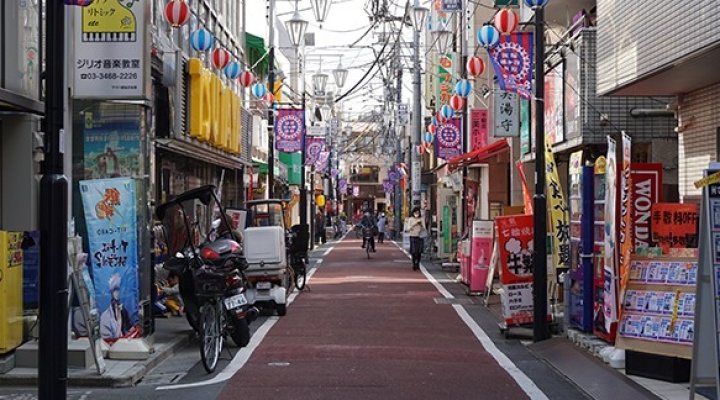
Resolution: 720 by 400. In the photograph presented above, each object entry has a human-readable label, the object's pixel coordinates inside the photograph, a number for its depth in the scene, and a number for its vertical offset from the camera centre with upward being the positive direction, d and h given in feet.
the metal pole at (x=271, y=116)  89.75 +9.44
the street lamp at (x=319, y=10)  67.31 +14.39
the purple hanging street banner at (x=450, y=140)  106.93 +7.67
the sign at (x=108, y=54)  38.24 +6.31
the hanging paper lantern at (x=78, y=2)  26.13 +5.86
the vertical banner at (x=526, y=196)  52.79 +0.60
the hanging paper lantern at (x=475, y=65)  75.77 +11.56
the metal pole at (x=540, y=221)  44.80 -0.71
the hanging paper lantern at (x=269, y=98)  91.94 +11.11
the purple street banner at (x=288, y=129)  108.78 +9.11
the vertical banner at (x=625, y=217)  36.39 -0.43
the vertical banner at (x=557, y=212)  48.06 -0.30
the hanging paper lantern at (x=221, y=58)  65.21 +10.46
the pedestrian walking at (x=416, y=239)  99.25 -3.48
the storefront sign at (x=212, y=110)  59.93 +7.02
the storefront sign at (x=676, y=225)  36.65 -0.74
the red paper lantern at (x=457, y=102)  99.61 +11.20
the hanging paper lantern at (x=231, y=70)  67.82 +10.06
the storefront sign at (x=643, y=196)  38.27 +0.42
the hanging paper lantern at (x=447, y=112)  107.86 +10.99
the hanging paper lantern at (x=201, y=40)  58.29 +10.51
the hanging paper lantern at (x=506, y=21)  55.21 +11.08
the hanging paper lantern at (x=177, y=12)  49.93 +10.51
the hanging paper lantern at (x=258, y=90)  90.17 +11.37
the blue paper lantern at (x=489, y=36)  60.70 +11.23
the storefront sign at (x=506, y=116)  74.90 +7.28
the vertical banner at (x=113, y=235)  39.37 -1.19
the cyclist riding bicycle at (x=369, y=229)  127.95 -3.08
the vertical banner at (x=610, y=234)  38.06 -1.16
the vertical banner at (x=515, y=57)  61.00 +10.34
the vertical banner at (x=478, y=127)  103.91 +8.95
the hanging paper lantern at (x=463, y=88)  85.71 +11.01
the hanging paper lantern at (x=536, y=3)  44.06 +9.66
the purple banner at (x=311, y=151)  140.56 +8.47
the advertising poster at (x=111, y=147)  42.27 +2.76
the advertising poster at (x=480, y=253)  71.00 -3.55
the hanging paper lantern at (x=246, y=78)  78.28 +10.93
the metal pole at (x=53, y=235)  23.86 -0.71
